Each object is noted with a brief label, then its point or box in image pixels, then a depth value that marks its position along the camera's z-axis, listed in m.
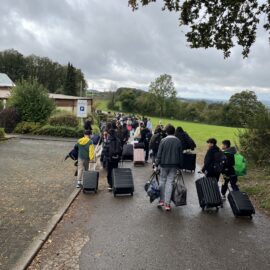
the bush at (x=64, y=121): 22.52
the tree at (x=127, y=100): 74.74
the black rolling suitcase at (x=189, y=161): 10.71
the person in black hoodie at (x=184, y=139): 10.25
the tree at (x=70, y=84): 66.83
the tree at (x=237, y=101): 59.92
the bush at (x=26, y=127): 21.48
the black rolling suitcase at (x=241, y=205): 6.19
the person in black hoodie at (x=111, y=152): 7.79
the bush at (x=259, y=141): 11.48
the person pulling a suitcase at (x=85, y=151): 8.06
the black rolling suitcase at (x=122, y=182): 7.47
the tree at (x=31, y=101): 22.16
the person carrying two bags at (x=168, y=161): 6.40
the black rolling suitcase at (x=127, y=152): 12.04
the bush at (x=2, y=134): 17.60
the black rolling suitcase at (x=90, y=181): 7.80
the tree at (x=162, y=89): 76.06
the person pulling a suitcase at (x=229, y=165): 7.09
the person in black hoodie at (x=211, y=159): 6.99
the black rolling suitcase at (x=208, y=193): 6.53
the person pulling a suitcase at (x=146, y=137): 12.18
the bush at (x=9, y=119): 21.87
